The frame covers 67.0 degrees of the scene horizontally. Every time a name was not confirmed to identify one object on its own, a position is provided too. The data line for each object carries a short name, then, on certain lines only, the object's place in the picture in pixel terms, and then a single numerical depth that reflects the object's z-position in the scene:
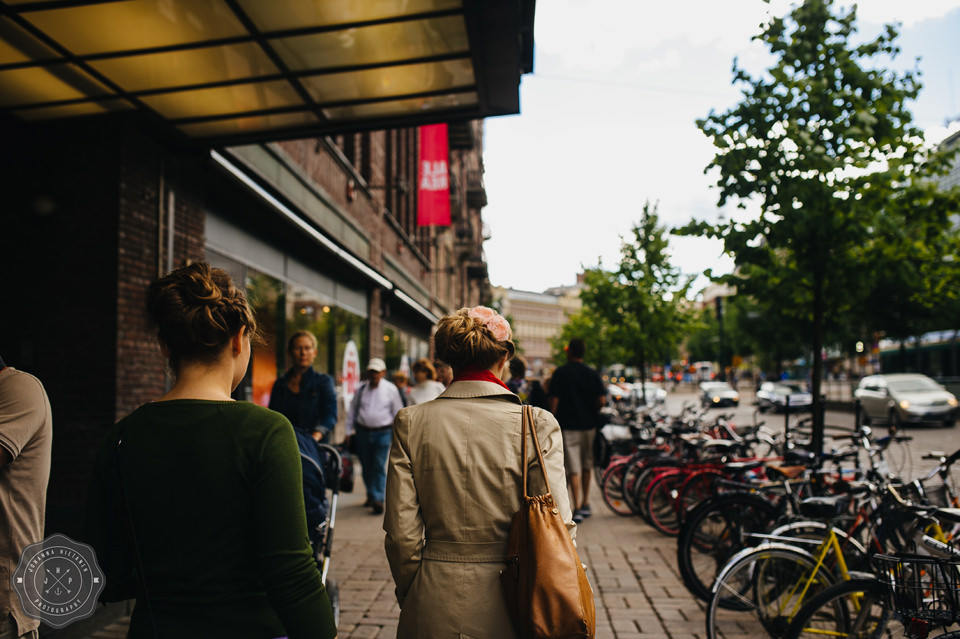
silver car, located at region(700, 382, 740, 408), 36.91
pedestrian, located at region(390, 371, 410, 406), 12.43
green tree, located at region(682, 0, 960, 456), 7.39
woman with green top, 1.71
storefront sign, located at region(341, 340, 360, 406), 14.20
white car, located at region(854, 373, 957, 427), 20.67
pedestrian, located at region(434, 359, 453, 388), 11.50
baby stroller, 3.48
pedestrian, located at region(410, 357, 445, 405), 10.41
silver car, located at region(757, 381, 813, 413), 31.53
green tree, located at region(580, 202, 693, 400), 23.55
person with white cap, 9.17
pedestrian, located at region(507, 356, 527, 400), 11.20
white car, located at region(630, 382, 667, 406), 42.80
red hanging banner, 18.02
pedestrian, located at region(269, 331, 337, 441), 5.87
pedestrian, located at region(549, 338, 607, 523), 8.32
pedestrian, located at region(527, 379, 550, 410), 9.20
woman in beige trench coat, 2.34
